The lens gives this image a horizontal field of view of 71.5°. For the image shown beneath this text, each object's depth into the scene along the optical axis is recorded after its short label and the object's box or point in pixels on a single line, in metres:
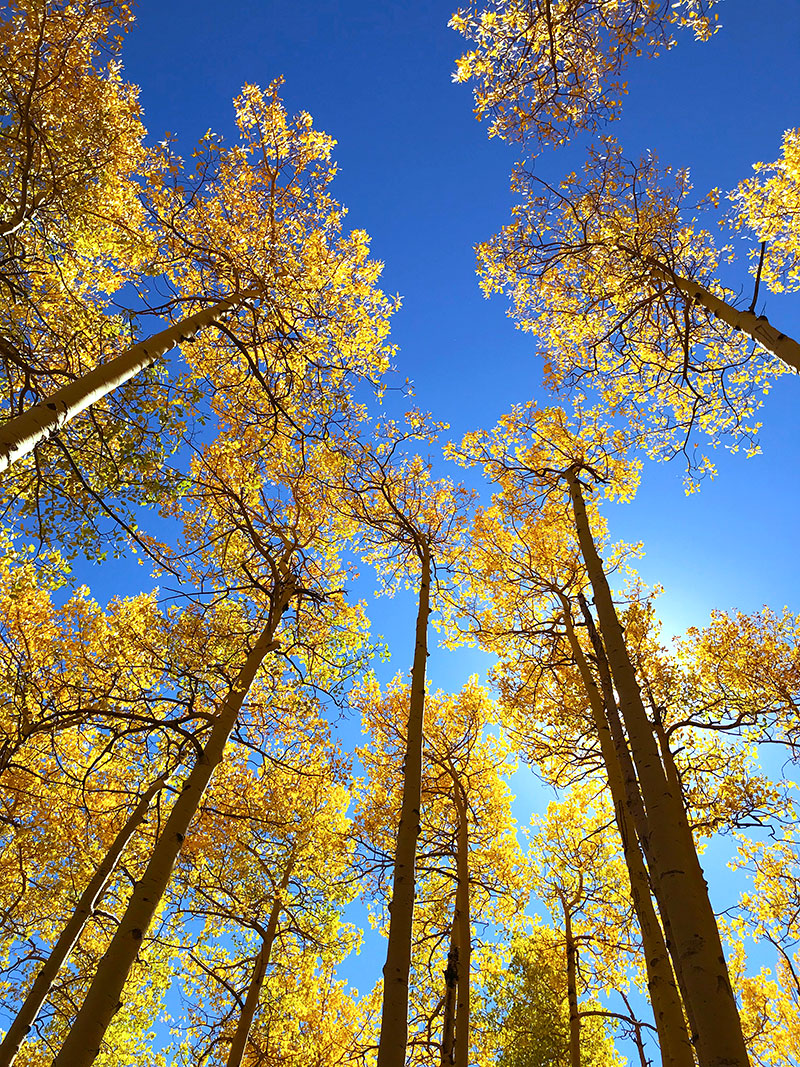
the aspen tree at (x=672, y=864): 2.76
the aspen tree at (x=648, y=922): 4.11
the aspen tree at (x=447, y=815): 9.05
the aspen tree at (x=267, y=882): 8.08
